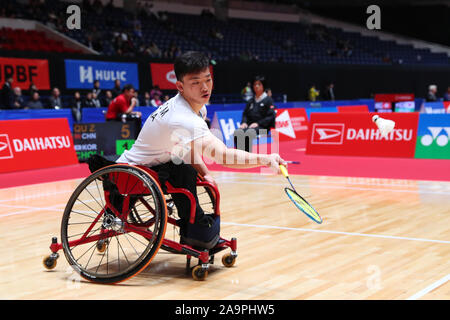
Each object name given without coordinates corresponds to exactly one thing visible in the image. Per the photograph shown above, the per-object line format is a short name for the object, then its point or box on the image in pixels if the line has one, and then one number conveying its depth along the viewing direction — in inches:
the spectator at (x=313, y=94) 1096.9
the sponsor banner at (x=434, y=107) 839.0
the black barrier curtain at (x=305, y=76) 782.5
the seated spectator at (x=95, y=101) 709.3
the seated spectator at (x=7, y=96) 622.8
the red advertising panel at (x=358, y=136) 487.2
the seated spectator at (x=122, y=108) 531.8
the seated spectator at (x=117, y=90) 720.3
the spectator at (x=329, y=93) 1114.2
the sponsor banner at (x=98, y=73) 781.3
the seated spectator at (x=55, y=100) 658.8
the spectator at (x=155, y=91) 811.3
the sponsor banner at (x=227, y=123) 615.5
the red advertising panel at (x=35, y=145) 431.8
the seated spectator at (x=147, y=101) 762.2
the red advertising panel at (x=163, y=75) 888.9
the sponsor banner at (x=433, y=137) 470.9
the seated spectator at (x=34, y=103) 634.8
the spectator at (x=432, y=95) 909.8
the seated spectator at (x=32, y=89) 650.2
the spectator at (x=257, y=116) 438.6
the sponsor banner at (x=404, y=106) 938.2
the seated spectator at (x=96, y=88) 733.9
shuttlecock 201.6
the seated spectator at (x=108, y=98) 720.3
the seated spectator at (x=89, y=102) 706.2
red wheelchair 159.0
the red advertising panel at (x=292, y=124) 679.7
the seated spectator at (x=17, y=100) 628.4
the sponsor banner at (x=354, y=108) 855.7
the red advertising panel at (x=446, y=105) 869.6
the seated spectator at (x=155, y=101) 768.9
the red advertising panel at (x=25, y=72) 698.2
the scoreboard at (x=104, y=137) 504.1
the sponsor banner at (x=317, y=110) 760.3
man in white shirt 163.3
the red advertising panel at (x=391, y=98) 963.3
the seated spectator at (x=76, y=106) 594.9
